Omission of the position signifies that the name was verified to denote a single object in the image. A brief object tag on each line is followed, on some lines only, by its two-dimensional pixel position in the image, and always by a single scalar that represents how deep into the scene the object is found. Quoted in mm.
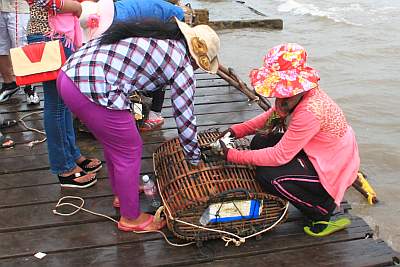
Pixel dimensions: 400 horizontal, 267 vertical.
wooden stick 4539
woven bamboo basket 2500
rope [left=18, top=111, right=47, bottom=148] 3811
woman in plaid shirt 2225
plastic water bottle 2945
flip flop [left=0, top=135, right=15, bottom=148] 3742
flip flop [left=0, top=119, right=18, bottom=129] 4131
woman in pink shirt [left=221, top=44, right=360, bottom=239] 2482
